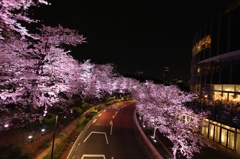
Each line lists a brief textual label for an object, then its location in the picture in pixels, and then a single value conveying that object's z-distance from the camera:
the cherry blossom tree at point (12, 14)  5.56
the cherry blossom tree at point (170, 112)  15.09
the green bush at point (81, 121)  27.67
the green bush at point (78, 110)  31.60
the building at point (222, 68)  20.05
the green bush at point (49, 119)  19.39
